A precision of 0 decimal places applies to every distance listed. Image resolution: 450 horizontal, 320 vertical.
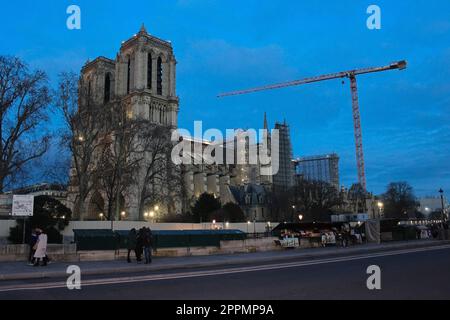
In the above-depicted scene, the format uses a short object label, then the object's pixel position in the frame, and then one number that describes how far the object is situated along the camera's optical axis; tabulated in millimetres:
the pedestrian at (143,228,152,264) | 21797
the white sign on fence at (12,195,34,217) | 22344
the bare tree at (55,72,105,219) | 39844
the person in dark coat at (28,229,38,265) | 20634
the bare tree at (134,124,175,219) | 48656
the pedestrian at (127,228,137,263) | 22891
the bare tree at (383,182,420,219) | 117125
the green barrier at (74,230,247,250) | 24578
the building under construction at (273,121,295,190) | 164875
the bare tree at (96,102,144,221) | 43500
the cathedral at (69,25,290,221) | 107062
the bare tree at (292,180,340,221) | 88312
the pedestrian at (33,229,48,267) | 19750
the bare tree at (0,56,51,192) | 33438
